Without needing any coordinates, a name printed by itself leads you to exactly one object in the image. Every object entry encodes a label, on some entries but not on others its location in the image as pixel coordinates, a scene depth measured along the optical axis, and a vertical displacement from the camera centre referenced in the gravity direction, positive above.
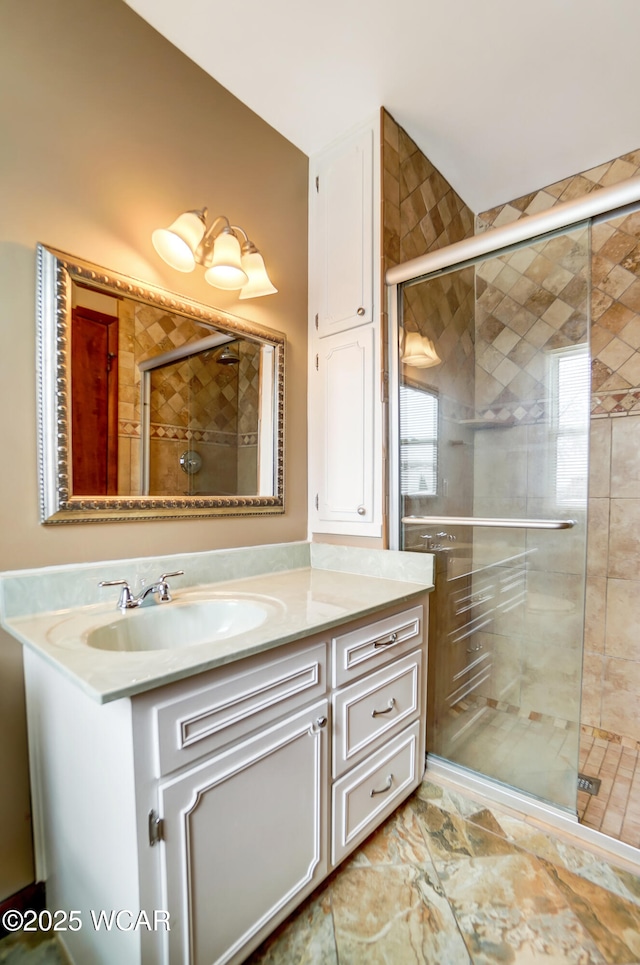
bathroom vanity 0.76 -0.65
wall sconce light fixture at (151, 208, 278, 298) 1.30 +0.73
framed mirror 1.11 +0.22
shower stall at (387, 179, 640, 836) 1.48 -0.05
